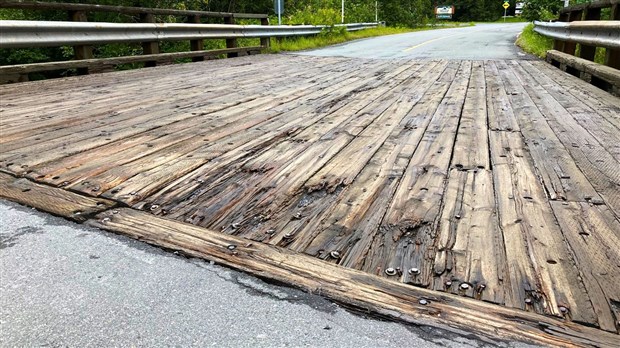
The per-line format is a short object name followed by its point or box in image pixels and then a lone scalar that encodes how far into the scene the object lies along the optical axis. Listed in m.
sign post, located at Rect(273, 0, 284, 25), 13.02
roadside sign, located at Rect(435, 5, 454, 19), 60.16
